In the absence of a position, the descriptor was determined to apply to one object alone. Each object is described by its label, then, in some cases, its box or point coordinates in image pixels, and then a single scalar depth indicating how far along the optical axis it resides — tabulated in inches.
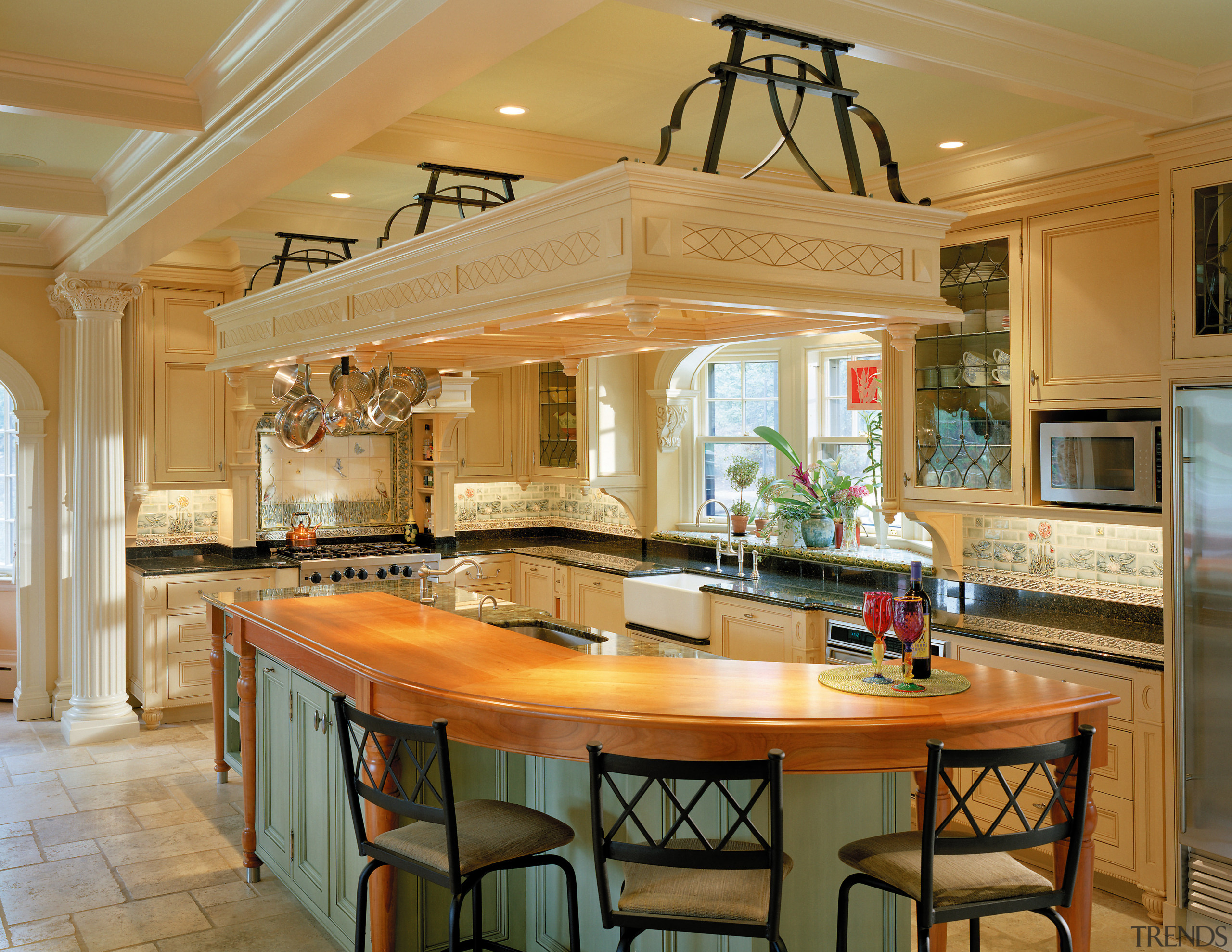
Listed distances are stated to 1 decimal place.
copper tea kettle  283.7
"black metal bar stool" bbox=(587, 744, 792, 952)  86.7
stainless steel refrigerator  135.5
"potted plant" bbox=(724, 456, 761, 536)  258.1
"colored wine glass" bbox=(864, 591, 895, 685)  110.8
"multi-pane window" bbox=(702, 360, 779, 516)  264.5
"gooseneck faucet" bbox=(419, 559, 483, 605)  180.7
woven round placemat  107.2
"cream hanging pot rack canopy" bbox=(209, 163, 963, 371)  85.9
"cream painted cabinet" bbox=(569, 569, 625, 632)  258.4
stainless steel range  267.3
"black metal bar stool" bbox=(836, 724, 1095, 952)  88.5
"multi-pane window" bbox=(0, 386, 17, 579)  285.1
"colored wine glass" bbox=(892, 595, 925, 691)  109.0
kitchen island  97.0
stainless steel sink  158.2
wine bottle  111.0
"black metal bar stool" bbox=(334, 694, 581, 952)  101.0
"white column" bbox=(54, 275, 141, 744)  235.8
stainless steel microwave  153.5
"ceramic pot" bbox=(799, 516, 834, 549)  235.9
